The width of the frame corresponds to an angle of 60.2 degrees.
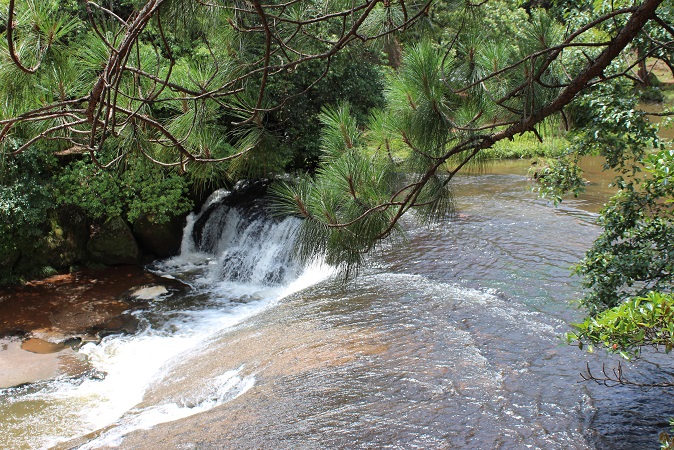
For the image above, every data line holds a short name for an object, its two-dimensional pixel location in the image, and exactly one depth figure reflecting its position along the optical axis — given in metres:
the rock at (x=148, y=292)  7.63
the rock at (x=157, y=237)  9.06
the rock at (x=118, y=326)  6.69
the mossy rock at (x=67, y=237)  8.28
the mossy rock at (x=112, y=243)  8.65
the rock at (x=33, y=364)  5.73
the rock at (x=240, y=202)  9.26
